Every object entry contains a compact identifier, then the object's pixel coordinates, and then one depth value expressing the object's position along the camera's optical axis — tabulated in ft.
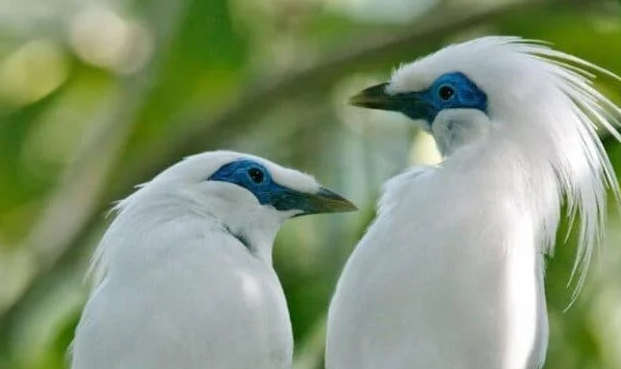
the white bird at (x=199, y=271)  28.19
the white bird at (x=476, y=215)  27.81
